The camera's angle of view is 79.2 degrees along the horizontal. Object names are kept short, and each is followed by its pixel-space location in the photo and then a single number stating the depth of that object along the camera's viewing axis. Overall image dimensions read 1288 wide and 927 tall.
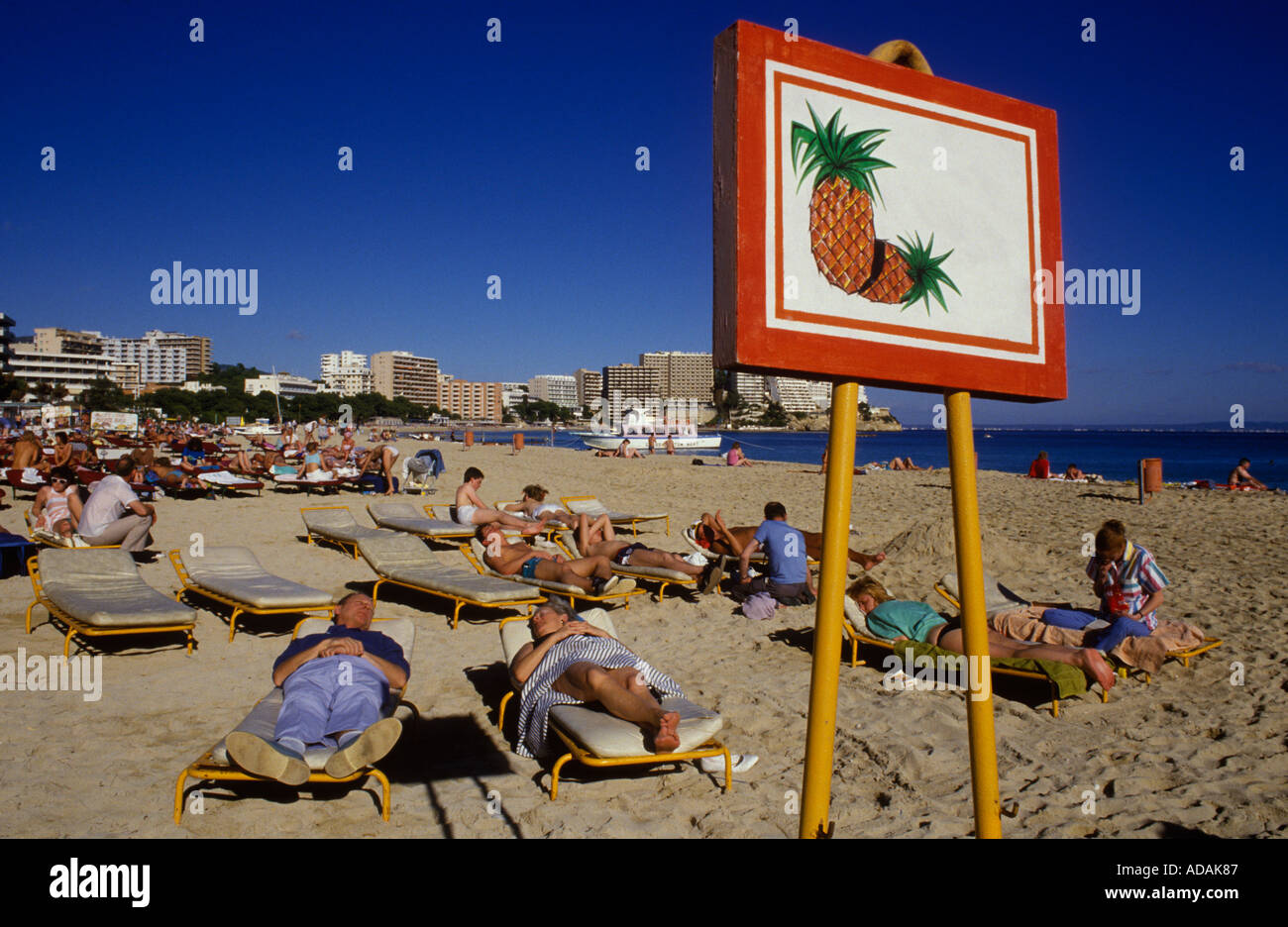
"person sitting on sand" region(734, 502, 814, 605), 7.70
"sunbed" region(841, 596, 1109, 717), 4.83
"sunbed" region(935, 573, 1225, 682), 6.80
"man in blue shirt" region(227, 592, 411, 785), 3.37
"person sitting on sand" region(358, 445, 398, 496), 16.70
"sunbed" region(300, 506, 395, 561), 9.51
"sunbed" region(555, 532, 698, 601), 7.93
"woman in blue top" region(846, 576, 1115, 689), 5.11
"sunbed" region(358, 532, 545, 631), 6.96
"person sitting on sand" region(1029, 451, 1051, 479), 26.02
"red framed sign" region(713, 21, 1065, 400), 1.72
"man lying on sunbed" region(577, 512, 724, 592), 8.09
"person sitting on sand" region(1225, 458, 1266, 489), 20.67
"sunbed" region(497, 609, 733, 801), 3.74
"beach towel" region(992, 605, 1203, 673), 5.37
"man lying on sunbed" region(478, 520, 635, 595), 7.70
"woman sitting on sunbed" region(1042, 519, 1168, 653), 5.51
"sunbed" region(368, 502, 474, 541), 9.98
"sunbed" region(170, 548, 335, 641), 6.41
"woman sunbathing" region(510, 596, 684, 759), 4.06
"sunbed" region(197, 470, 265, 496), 15.00
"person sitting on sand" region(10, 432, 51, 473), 14.72
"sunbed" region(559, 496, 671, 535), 11.70
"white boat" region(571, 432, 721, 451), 50.25
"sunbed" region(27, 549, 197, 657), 5.71
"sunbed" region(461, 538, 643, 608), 7.41
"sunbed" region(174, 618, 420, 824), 3.40
